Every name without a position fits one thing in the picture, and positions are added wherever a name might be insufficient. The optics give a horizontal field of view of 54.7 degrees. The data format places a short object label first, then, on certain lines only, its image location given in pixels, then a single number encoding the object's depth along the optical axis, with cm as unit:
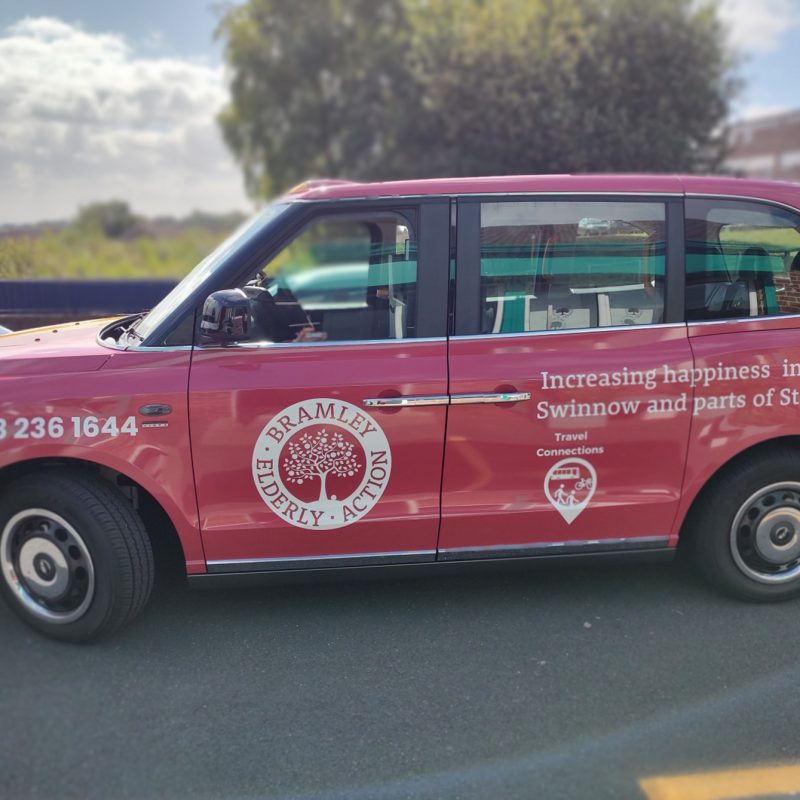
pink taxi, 311
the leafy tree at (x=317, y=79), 2245
